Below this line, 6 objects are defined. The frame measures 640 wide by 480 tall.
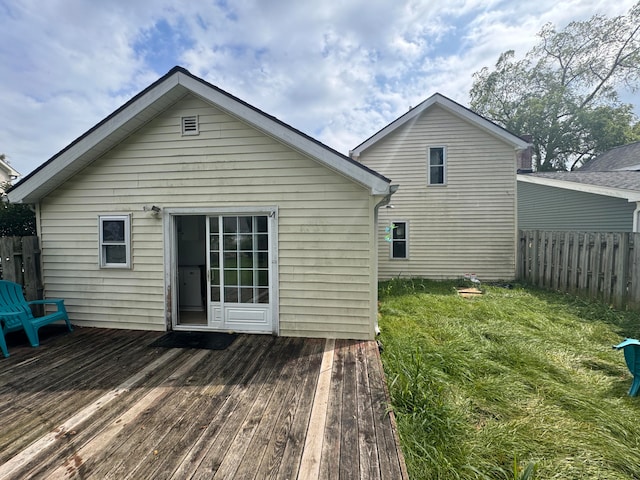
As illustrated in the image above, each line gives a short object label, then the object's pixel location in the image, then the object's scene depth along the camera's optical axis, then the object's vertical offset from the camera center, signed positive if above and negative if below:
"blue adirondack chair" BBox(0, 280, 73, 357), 4.28 -1.25
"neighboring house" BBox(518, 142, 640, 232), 8.48 +1.04
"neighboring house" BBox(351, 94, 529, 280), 9.13 +1.30
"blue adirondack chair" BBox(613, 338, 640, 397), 2.98 -1.45
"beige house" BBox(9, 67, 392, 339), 4.50 +0.28
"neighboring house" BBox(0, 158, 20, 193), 16.47 +3.79
